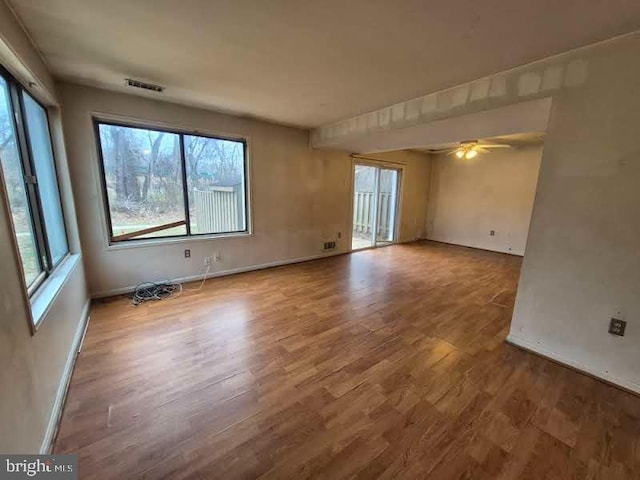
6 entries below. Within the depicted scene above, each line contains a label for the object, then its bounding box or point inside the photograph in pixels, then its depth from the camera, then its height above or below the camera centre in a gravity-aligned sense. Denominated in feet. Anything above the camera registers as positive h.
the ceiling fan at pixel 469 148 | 14.02 +2.47
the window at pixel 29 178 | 5.39 +0.09
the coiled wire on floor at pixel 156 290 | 10.23 -4.36
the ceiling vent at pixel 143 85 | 8.43 +3.28
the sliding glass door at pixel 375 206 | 20.13 -1.22
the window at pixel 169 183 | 10.21 +0.12
